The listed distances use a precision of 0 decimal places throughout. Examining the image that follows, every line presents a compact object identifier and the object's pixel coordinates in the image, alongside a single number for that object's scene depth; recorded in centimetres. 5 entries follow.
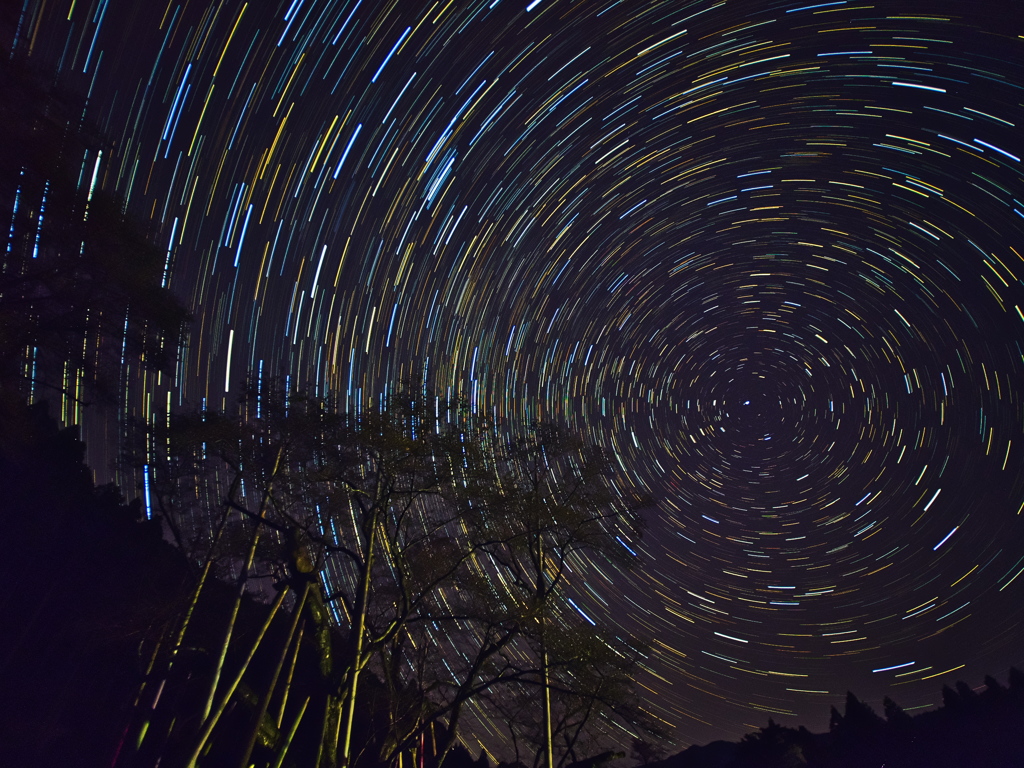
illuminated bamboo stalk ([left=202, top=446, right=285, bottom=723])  701
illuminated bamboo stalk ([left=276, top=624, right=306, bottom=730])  879
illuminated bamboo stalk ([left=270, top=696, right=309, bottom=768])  767
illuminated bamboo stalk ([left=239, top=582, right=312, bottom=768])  638
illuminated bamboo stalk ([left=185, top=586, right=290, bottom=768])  628
